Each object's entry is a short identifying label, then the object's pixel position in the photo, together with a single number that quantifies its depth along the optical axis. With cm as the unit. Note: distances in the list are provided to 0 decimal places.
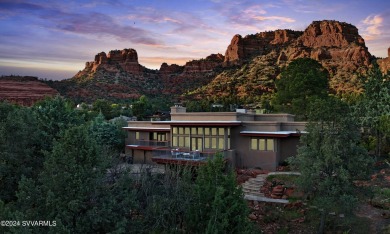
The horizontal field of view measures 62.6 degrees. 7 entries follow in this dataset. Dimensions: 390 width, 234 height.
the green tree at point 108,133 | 3192
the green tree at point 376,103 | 2736
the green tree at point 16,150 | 1580
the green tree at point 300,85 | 3238
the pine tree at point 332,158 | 1445
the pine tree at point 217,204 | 1224
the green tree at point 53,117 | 1998
